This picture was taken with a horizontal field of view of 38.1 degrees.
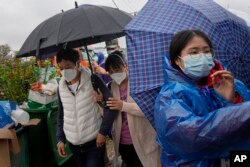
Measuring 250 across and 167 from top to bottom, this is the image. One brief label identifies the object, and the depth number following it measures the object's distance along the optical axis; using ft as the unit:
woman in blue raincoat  4.88
